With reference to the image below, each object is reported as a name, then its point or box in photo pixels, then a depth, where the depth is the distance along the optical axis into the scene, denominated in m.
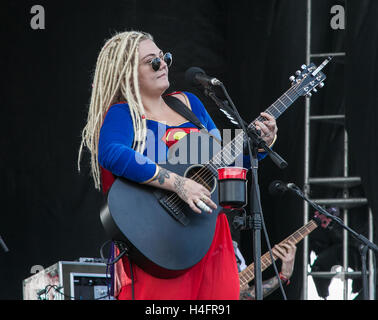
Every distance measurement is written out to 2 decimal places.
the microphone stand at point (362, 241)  7.92
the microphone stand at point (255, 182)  5.57
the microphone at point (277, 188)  8.58
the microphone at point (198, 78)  6.09
